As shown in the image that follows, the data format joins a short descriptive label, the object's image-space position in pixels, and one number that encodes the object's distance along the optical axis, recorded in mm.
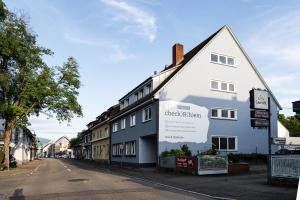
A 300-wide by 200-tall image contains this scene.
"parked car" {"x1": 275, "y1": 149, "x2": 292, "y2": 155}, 18655
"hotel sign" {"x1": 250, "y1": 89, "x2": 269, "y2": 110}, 11975
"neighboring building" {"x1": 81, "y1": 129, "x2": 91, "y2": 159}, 45003
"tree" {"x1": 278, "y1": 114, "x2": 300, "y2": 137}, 44241
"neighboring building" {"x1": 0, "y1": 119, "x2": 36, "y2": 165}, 30898
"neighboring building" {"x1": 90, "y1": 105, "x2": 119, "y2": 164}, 31786
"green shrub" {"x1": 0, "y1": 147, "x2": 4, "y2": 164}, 21312
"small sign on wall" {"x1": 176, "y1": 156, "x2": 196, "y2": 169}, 14818
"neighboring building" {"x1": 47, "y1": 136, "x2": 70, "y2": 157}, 108809
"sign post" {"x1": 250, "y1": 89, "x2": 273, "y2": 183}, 11780
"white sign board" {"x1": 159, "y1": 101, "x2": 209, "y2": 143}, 18757
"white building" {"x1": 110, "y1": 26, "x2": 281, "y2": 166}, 19082
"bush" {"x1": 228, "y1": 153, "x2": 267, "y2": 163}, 18970
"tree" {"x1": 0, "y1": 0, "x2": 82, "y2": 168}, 20903
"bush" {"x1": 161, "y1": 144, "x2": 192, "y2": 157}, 17713
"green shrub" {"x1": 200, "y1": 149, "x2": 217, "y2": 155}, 17380
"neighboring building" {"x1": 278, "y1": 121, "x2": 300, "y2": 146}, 31513
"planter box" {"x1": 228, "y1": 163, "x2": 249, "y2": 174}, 15236
